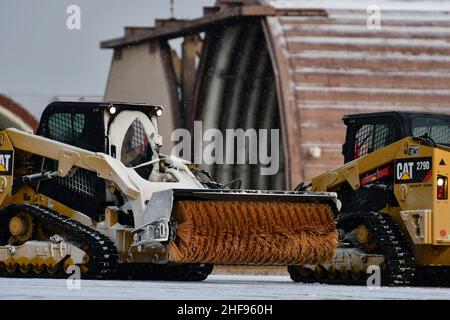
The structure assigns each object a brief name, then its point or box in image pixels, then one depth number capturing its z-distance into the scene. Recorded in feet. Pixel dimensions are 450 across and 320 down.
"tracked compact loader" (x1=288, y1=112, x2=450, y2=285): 67.46
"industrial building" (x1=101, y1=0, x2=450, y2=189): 124.98
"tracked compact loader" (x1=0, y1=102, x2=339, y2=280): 65.00
